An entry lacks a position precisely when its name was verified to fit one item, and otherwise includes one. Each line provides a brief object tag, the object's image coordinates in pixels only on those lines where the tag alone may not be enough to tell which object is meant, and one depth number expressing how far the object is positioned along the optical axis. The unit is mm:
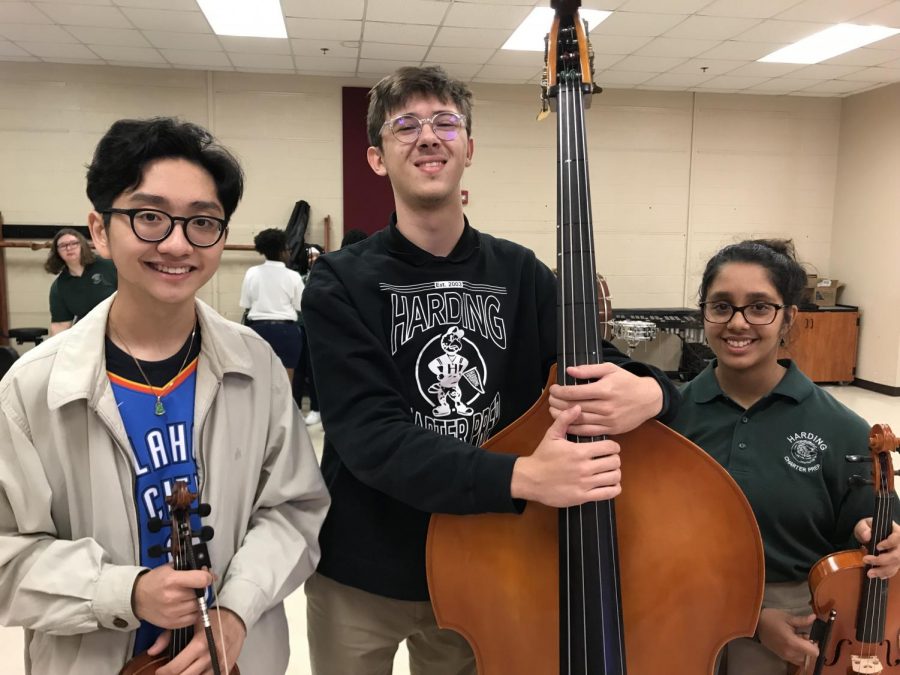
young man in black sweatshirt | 1057
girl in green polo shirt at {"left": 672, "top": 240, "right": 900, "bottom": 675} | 1379
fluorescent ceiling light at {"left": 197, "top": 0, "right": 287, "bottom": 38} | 5035
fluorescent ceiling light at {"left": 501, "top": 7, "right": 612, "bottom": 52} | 5137
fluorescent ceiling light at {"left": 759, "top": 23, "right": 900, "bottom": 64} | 5504
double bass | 1085
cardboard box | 7730
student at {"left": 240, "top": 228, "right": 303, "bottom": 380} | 5191
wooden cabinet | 7543
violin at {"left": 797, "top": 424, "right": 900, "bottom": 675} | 1255
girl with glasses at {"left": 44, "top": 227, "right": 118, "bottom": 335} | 4410
